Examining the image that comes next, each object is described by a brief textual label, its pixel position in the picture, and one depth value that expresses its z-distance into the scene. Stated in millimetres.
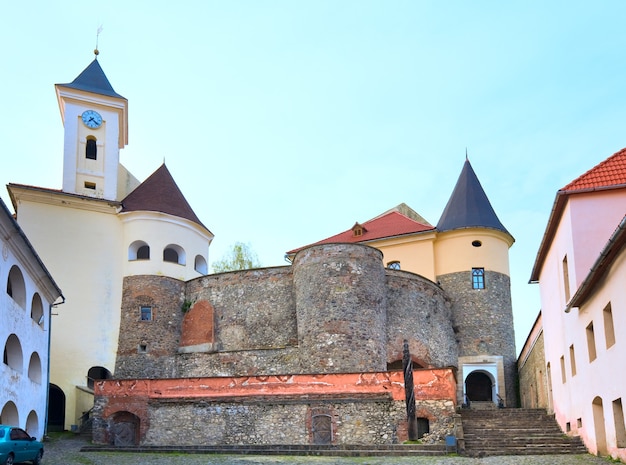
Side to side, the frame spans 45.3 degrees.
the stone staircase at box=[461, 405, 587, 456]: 20031
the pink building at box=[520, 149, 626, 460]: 15703
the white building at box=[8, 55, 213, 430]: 32281
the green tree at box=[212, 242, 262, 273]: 50938
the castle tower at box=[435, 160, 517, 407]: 35500
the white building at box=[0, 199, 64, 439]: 19594
